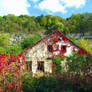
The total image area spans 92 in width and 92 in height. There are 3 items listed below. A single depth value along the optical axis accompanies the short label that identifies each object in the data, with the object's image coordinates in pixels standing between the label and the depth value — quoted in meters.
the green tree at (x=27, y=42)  19.58
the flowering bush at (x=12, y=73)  5.05
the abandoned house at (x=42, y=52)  11.68
